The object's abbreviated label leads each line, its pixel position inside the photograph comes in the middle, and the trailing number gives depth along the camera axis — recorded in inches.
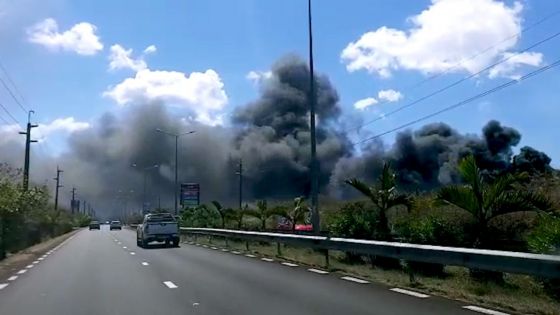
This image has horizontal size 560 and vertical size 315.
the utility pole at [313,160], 944.9
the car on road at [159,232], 1503.4
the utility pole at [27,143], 2175.0
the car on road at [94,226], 4744.6
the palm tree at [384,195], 855.1
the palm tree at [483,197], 622.8
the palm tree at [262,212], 1833.2
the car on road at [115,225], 4554.4
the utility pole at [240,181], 2831.7
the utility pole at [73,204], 6427.2
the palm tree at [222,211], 2203.5
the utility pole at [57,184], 4021.2
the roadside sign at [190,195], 3467.0
